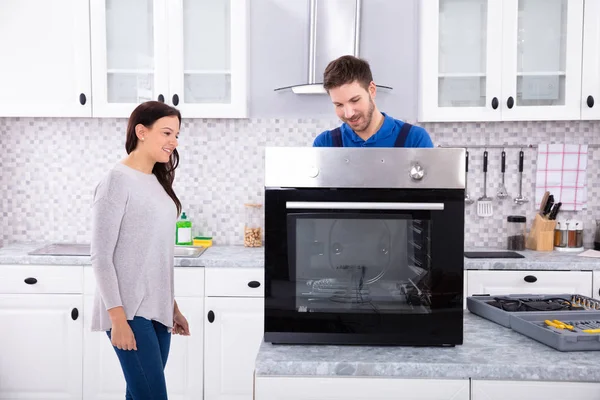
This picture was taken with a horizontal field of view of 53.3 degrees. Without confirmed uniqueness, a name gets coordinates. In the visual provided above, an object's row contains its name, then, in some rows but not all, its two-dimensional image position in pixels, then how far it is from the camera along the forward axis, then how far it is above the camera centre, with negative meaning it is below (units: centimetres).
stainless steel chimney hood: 311 +69
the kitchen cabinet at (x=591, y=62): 293 +52
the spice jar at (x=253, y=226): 320 -34
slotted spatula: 330 -21
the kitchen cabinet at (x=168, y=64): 300 +51
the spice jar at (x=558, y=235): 317 -36
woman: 179 -28
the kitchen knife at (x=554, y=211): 316 -23
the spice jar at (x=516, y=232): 317 -35
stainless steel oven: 138 -18
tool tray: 134 -37
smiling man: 184 +16
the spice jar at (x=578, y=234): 313 -35
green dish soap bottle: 321 -37
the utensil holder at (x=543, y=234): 314 -35
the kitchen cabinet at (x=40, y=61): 302 +52
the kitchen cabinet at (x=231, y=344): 278 -84
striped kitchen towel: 327 -4
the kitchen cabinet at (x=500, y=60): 296 +54
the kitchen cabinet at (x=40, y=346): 281 -86
